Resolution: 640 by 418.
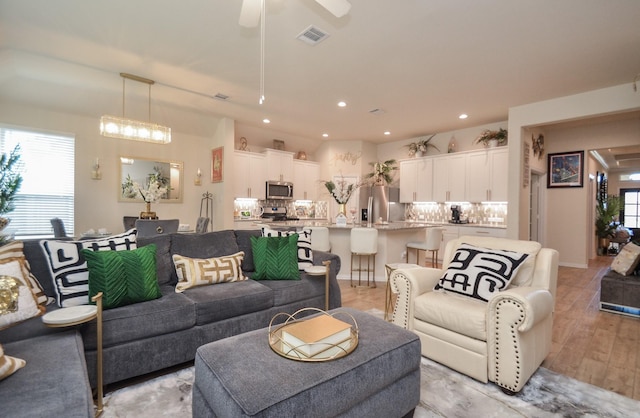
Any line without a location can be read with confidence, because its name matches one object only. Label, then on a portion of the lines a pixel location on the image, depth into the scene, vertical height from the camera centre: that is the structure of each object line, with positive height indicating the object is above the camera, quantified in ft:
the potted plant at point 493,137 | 19.24 +4.52
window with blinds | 15.24 +1.40
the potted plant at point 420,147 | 23.36 +4.75
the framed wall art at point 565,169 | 20.59 +2.70
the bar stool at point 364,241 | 14.15 -1.57
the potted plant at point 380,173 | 20.54 +2.55
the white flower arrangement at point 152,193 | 13.82 +0.63
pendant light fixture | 12.61 +3.34
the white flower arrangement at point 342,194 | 16.28 +0.72
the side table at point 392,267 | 8.98 -1.87
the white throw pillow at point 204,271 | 8.23 -1.79
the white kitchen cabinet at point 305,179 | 24.68 +2.31
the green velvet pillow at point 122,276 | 6.39 -1.53
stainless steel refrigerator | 24.26 +0.44
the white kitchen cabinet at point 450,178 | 21.24 +2.12
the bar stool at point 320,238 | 13.82 -1.40
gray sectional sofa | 3.68 -2.26
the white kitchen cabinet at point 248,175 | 21.07 +2.29
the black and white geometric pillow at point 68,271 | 6.40 -1.39
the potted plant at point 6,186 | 11.42 +0.77
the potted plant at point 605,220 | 24.80 -0.99
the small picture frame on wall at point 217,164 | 19.92 +2.88
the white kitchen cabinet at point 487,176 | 19.34 +2.11
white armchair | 6.21 -2.54
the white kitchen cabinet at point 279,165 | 22.66 +3.23
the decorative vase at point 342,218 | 15.89 -0.56
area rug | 5.81 -3.93
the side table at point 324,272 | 9.09 -1.95
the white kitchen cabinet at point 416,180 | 22.99 +2.13
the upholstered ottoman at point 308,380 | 3.84 -2.39
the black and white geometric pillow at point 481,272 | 7.30 -1.62
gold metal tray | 4.59 -2.25
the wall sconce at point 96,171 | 17.22 +2.02
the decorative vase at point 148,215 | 14.16 -0.39
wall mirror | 18.24 +1.95
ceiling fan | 6.41 +4.39
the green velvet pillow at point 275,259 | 9.29 -1.60
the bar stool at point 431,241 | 15.47 -1.71
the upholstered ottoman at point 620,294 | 11.12 -3.21
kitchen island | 15.69 -1.84
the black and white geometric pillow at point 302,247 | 10.08 -1.34
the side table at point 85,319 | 5.03 -1.90
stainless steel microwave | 22.53 +1.31
